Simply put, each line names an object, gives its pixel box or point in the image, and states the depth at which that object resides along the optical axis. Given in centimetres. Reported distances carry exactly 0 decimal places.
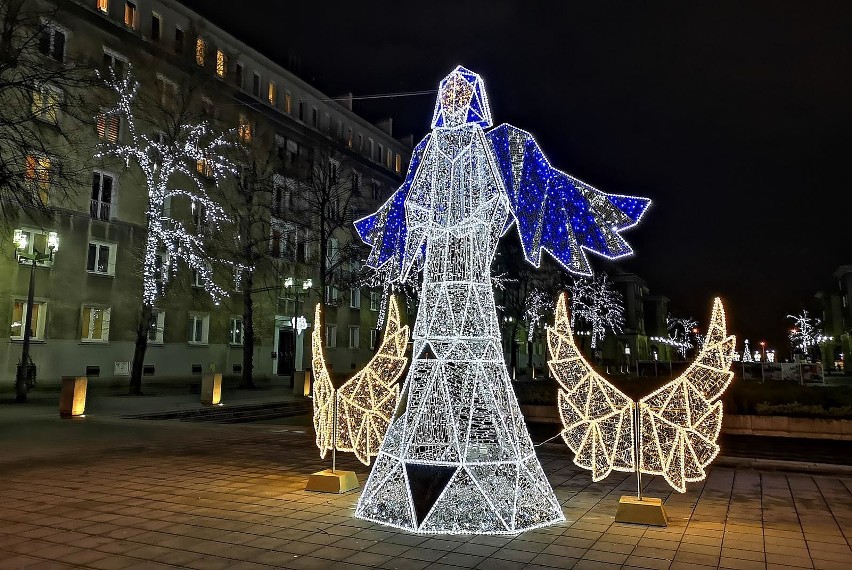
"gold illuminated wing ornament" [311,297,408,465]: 823
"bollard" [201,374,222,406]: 2212
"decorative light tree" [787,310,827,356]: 7462
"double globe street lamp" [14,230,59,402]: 2036
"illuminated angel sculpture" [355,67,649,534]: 644
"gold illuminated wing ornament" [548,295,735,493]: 664
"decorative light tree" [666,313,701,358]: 9031
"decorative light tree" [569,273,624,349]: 3959
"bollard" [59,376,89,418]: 1798
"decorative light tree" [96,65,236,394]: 2411
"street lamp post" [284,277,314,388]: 2794
